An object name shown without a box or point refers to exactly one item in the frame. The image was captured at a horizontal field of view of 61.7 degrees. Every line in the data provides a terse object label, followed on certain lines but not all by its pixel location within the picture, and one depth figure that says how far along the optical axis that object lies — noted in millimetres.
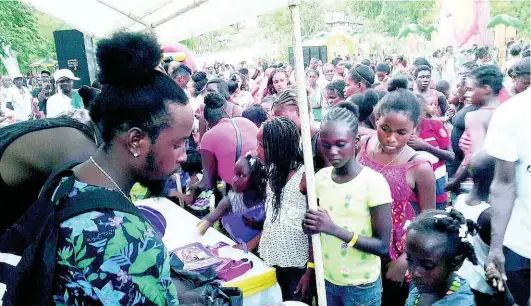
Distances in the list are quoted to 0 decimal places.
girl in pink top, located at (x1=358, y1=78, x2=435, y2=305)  2434
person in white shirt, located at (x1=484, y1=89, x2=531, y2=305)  2010
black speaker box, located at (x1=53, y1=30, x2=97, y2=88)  9177
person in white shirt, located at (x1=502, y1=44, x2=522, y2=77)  7470
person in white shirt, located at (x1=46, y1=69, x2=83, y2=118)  7055
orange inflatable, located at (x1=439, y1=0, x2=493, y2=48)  21750
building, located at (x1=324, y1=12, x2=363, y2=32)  47797
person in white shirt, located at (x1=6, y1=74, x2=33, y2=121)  10776
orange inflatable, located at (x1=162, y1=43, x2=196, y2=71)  6748
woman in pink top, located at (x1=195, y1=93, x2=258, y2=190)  3613
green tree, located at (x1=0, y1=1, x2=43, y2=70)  17828
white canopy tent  1758
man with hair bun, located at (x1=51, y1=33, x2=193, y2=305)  1104
